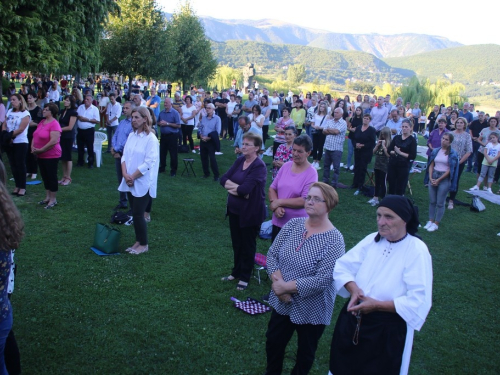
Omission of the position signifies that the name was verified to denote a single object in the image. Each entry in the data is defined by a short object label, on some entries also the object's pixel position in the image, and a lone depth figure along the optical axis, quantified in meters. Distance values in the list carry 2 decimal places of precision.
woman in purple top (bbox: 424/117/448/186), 11.90
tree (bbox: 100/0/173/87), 24.56
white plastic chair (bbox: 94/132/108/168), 12.37
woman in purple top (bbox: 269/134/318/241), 4.81
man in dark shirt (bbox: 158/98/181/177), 11.76
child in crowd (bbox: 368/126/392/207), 9.88
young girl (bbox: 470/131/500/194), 11.15
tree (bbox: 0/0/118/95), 12.12
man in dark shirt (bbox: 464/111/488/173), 14.39
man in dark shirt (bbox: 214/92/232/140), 18.27
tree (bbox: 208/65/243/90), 56.31
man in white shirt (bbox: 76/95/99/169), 11.44
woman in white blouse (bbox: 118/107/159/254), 6.18
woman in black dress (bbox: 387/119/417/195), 9.34
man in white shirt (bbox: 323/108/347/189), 11.12
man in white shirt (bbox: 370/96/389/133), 15.03
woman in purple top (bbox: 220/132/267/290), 5.37
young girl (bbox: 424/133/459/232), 8.41
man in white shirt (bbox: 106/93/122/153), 13.18
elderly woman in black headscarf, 2.76
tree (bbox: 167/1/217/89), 35.31
